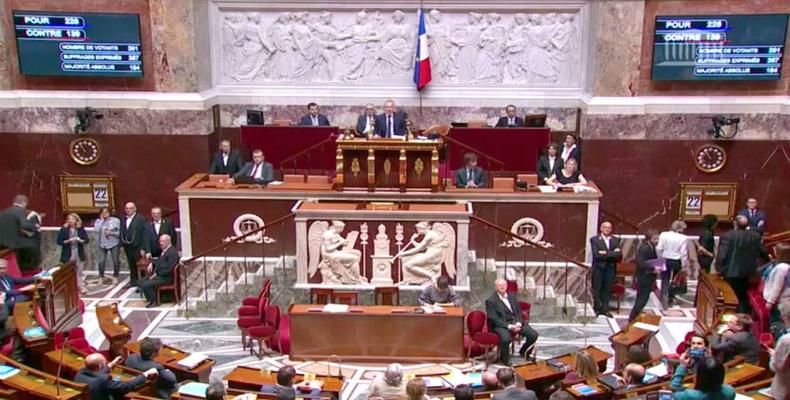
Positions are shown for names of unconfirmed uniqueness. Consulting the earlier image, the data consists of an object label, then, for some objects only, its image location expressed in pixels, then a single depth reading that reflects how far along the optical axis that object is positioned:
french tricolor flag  16.09
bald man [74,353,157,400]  8.57
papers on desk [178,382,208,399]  8.77
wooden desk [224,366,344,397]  9.33
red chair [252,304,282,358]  11.21
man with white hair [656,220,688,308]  12.95
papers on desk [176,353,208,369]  9.78
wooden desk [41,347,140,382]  9.14
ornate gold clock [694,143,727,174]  15.03
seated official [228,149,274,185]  14.33
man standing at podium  14.52
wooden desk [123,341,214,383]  9.70
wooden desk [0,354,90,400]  8.55
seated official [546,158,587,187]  14.27
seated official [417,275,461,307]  11.56
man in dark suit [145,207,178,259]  14.10
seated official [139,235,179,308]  13.34
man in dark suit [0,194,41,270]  13.09
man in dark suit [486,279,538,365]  11.14
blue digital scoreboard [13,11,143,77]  15.07
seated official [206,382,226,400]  7.88
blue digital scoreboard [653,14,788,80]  14.51
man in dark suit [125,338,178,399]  8.99
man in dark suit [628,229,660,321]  12.50
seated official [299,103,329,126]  15.81
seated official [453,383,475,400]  7.69
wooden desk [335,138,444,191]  13.51
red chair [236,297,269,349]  11.52
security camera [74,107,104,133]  15.29
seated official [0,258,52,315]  11.38
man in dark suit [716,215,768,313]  12.19
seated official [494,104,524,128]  15.55
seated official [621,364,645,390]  8.52
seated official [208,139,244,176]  14.90
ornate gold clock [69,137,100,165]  15.53
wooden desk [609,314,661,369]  10.51
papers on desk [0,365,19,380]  8.98
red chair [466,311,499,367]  11.02
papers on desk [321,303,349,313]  11.29
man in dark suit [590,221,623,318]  12.68
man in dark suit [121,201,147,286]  14.23
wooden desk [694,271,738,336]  11.15
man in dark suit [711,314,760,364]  9.21
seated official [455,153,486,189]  14.09
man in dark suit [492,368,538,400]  7.84
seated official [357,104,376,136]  14.91
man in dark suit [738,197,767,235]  13.91
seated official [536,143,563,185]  14.37
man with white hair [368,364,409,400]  8.65
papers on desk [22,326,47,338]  10.01
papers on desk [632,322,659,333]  10.74
